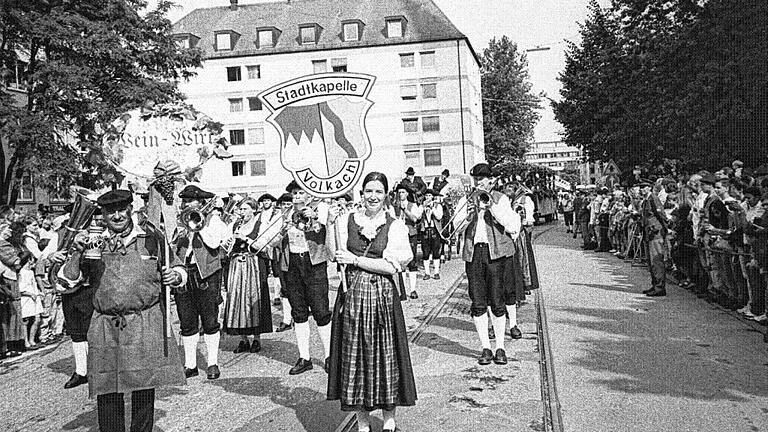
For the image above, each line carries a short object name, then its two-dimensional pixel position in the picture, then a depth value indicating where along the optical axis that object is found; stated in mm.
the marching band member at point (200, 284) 7547
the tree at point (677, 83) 18938
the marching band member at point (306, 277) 7672
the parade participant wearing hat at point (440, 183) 16375
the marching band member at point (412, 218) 12759
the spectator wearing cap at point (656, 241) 12133
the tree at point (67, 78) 22891
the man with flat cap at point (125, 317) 4758
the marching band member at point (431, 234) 15430
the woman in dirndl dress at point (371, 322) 5199
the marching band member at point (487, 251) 7672
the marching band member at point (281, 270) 8344
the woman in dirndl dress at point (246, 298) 8539
